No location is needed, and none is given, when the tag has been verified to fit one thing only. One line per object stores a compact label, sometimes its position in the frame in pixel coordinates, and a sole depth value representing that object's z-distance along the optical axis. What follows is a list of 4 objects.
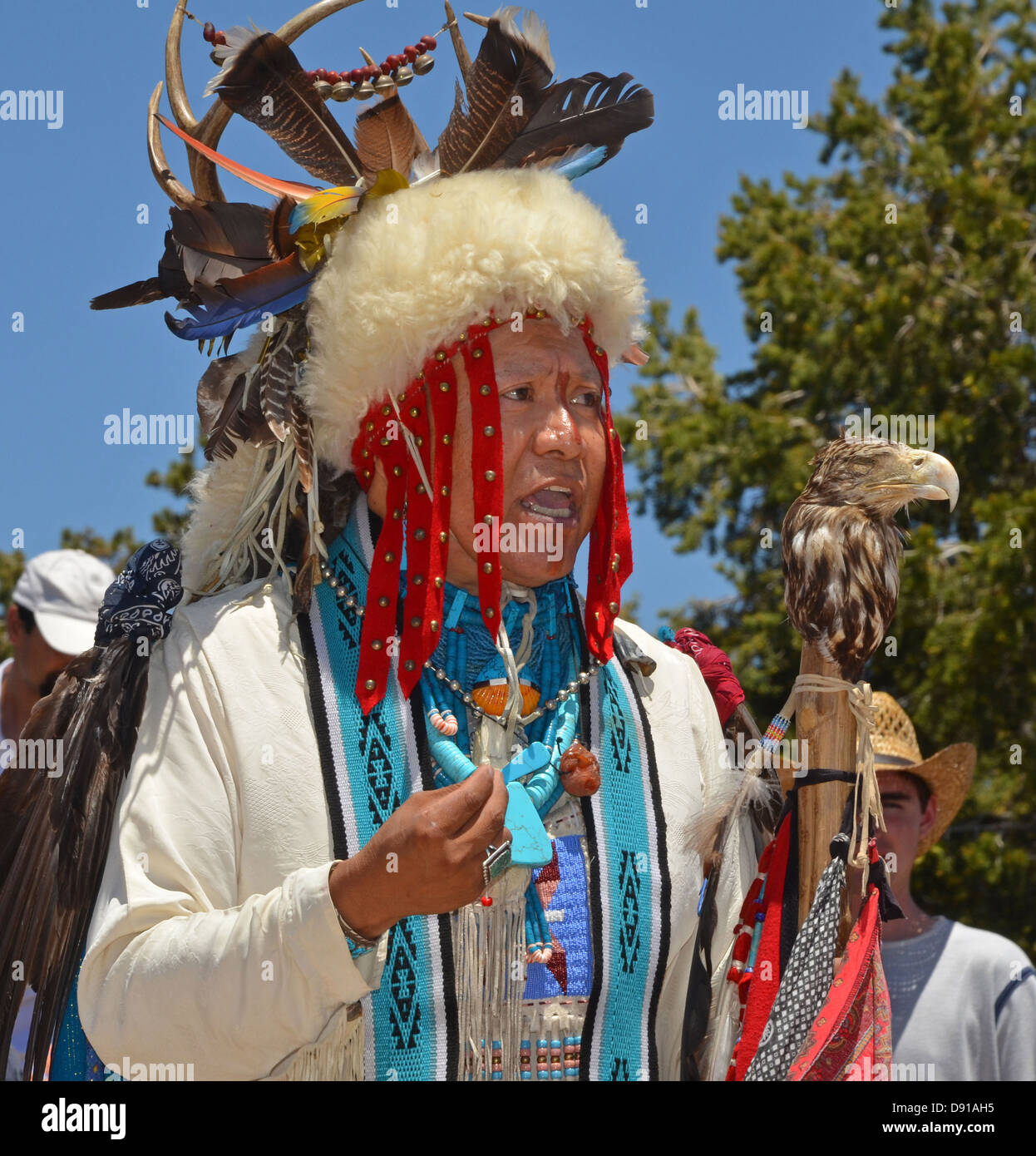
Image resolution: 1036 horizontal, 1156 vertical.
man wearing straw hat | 4.64
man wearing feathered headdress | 2.86
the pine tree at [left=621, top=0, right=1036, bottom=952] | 8.80
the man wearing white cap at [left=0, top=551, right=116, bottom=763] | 4.94
